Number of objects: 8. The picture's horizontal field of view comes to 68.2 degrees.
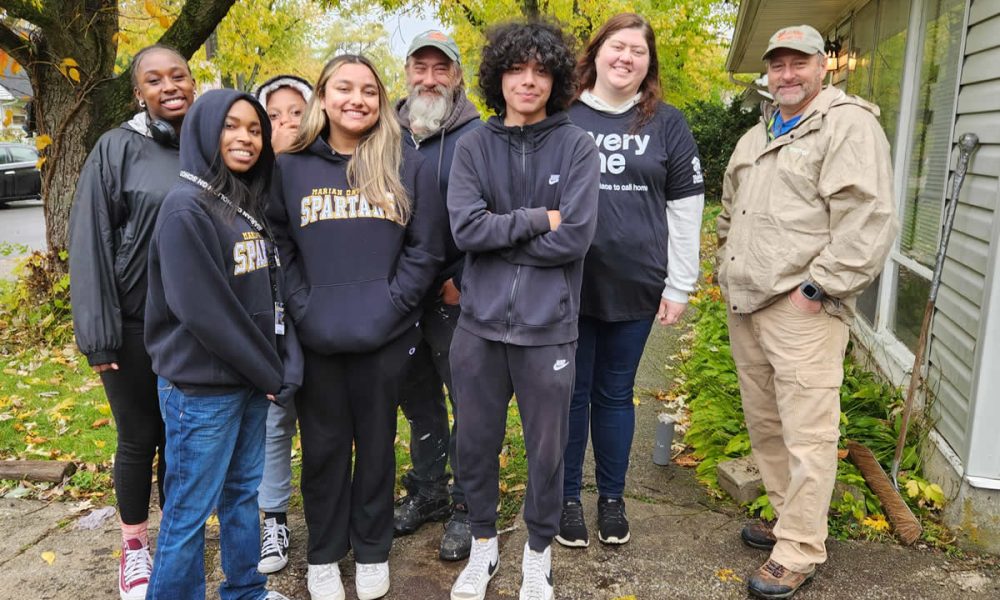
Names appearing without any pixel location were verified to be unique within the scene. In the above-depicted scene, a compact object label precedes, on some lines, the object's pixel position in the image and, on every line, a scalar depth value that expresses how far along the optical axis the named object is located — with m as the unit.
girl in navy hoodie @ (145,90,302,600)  2.34
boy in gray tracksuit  2.60
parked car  18.61
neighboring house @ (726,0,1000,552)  3.16
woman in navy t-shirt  2.98
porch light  7.96
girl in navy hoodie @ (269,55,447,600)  2.71
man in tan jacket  2.69
